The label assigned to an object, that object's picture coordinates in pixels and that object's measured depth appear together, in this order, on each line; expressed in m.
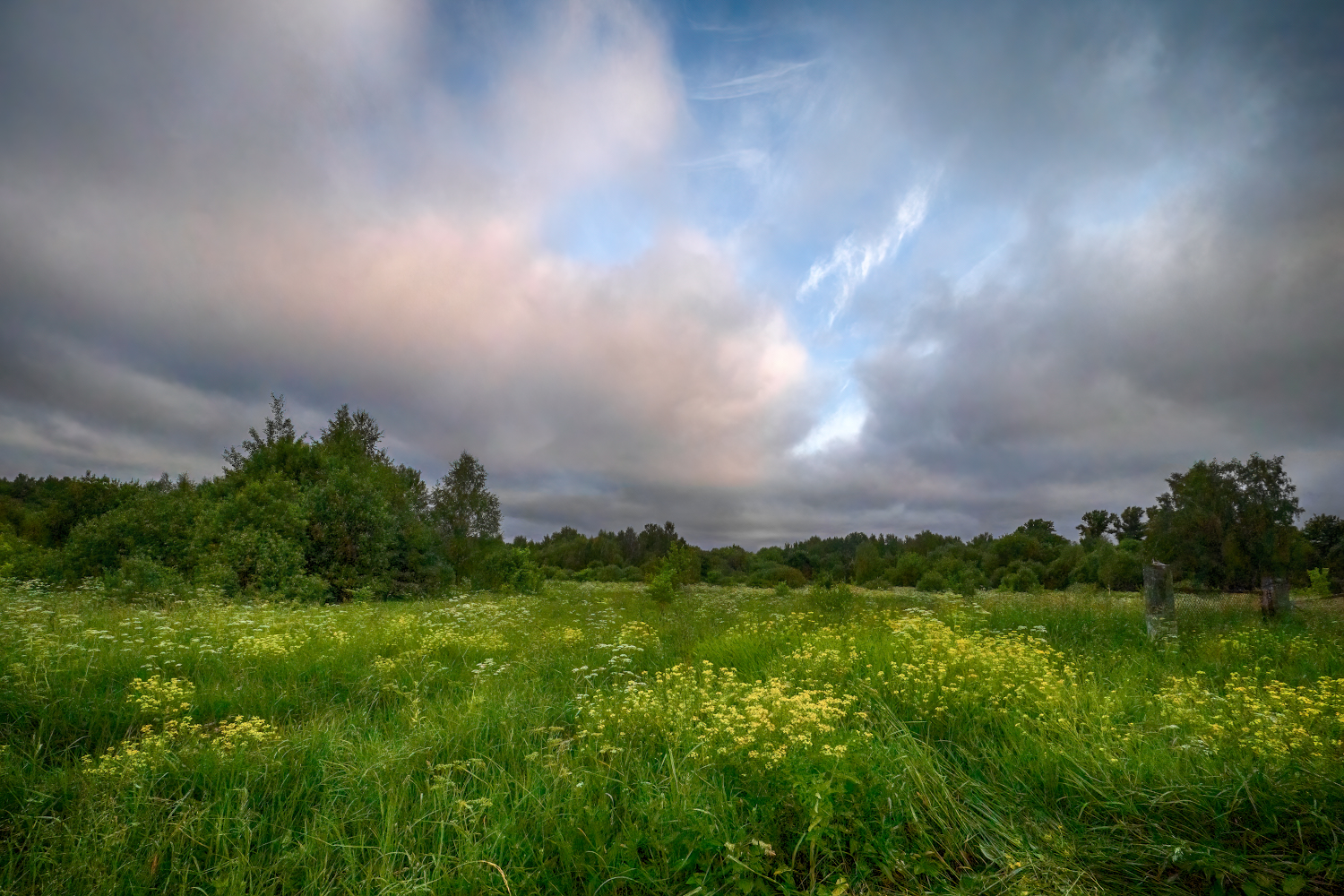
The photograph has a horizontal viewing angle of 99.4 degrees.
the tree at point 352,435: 30.56
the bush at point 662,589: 15.27
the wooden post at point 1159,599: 9.09
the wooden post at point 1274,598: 10.78
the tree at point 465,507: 34.66
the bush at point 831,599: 13.10
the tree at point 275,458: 25.14
